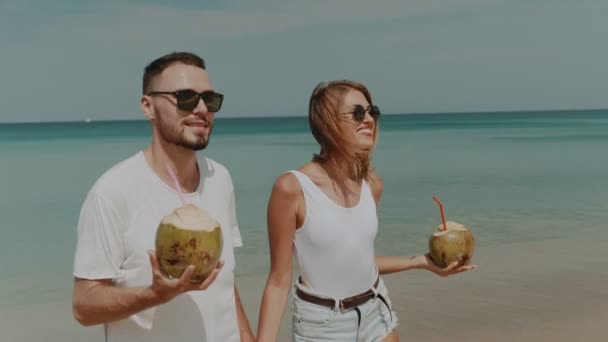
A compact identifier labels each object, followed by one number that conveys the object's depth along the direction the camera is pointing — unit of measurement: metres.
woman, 2.91
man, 2.13
